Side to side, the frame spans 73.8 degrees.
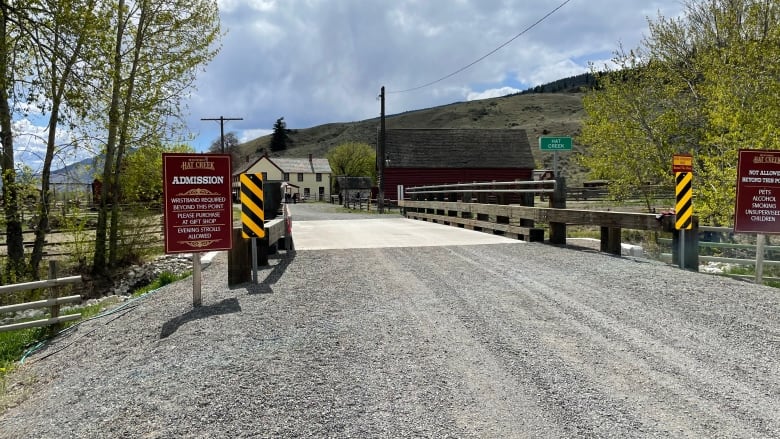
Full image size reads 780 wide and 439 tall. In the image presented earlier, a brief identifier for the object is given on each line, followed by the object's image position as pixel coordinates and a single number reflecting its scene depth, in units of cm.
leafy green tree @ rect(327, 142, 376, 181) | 9225
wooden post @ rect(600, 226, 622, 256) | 968
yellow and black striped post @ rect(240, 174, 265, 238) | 753
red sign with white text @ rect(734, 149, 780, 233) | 796
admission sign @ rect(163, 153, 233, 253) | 647
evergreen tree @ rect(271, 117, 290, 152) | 17475
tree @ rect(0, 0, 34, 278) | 1131
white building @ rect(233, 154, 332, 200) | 8631
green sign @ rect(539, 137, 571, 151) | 1337
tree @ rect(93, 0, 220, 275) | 1477
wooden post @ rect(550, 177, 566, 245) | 1088
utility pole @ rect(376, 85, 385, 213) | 3408
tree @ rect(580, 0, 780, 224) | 1348
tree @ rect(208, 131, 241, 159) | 12612
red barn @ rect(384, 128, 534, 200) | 4447
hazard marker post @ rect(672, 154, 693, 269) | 809
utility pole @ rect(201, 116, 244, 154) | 4612
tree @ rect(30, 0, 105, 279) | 1125
